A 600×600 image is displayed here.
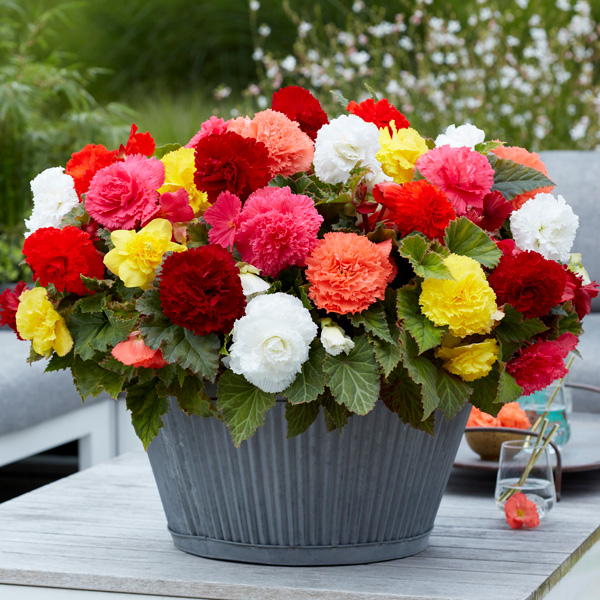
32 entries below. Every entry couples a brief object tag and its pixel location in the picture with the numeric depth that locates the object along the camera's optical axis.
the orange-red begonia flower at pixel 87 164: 2.39
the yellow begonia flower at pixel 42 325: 2.31
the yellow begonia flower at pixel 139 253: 2.27
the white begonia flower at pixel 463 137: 2.42
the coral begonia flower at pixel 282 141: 2.34
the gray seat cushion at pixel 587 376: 4.25
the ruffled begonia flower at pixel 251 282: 2.25
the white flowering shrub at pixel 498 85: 7.43
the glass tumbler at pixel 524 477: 2.56
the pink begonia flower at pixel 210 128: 2.39
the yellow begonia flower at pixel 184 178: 2.35
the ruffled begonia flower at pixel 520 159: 2.42
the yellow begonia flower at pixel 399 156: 2.37
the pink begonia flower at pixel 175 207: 2.32
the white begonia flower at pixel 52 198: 2.38
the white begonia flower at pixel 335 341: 2.23
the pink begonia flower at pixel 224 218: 2.27
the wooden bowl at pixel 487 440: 2.81
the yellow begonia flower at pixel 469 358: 2.27
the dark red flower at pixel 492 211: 2.35
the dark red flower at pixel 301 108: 2.42
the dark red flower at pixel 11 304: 2.36
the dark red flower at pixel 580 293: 2.37
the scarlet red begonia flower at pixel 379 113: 2.44
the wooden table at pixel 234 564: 2.29
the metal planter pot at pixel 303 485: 2.32
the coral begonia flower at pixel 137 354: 2.25
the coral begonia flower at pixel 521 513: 2.48
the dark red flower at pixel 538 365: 2.31
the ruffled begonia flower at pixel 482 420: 2.87
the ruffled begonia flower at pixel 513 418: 2.87
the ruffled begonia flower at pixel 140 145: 2.41
